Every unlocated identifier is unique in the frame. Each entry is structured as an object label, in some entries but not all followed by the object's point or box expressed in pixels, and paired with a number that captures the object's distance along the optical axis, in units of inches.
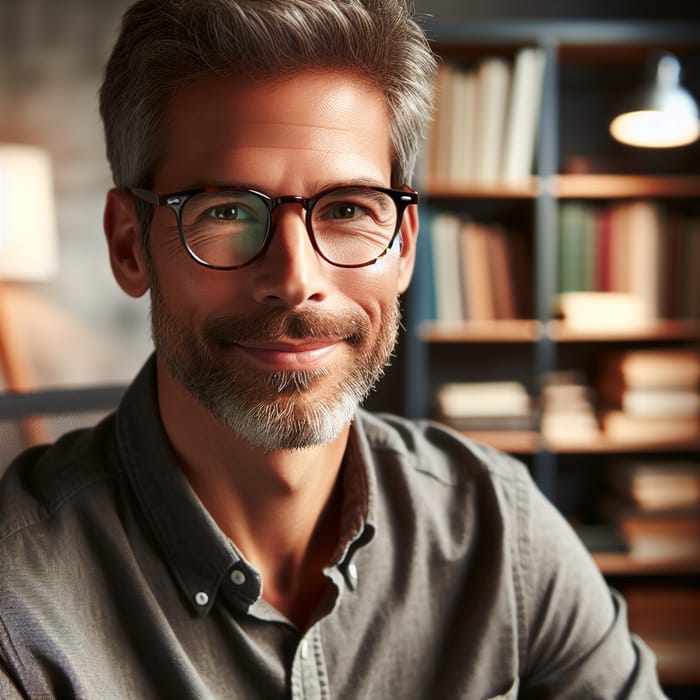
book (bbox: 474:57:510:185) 109.7
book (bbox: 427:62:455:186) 110.4
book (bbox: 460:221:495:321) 113.8
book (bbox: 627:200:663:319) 112.7
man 35.6
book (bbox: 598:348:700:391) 110.5
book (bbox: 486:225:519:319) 114.8
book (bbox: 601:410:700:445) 111.3
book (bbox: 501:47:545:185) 109.4
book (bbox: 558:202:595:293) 112.5
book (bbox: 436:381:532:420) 111.6
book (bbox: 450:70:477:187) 110.3
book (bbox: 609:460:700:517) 112.0
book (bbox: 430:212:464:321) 112.7
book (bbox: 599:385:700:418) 110.8
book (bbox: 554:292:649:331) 111.7
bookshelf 109.9
